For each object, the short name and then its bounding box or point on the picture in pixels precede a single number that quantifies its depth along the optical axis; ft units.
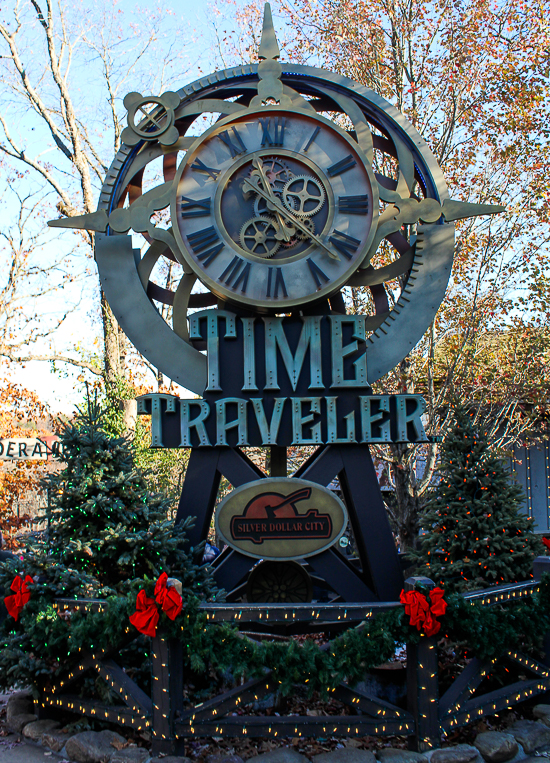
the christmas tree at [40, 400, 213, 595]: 17.69
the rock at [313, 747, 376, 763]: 14.23
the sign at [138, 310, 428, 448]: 20.59
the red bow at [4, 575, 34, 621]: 16.66
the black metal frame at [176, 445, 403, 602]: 19.84
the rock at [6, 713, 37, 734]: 16.70
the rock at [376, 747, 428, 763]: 14.34
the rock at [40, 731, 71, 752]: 15.61
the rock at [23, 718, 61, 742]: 16.14
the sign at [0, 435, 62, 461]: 49.60
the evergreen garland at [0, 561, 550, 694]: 14.65
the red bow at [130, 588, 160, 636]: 14.61
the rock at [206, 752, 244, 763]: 14.29
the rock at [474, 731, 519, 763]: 14.90
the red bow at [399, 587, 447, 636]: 14.75
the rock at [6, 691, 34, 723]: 17.25
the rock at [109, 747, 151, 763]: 14.35
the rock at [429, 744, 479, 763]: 14.38
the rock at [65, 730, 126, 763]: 14.89
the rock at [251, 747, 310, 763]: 14.19
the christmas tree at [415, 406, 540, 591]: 18.76
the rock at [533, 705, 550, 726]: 16.60
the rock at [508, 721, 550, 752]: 15.56
